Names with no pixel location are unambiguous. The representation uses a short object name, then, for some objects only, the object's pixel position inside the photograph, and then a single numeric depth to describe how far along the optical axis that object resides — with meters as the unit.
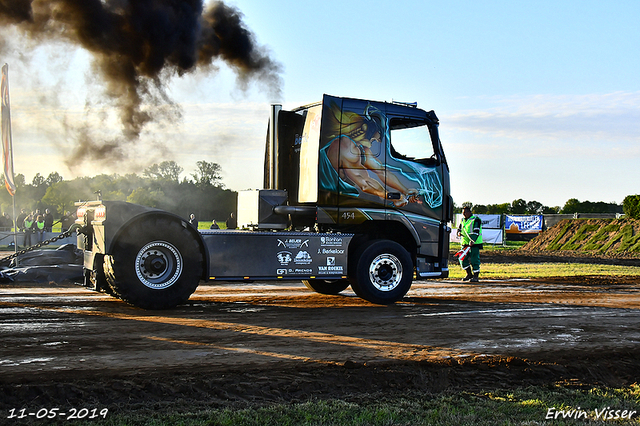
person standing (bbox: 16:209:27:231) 30.88
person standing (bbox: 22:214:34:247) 27.27
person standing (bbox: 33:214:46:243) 27.70
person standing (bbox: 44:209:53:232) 27.83
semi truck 9.33
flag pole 14.98
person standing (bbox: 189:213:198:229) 24.61
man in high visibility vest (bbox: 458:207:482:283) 16.02
